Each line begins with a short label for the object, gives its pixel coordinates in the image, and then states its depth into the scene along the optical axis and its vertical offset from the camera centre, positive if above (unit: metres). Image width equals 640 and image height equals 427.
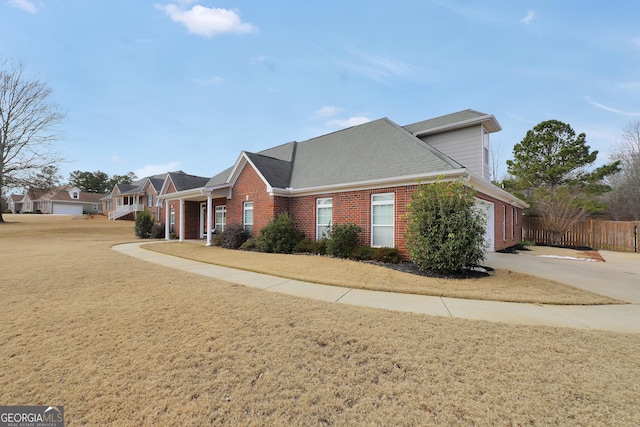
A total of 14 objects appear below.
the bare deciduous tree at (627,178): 22.61 +3.37
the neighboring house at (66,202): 52.89 +2.74
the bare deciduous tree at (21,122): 28.58 +10.12
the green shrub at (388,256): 9.49 -1.37
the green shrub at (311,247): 11.54 -1.31
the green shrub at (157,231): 21.34 -1.16
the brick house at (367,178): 10.43 +1.65
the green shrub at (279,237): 12.41 -0.93
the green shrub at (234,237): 14.31 -1.08
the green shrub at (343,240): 10.56 -0.91
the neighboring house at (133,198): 35.06 +2.80
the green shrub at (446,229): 7.33 -0.33
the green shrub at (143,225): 21.12 -0.68
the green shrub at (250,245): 13.53 -1.42
